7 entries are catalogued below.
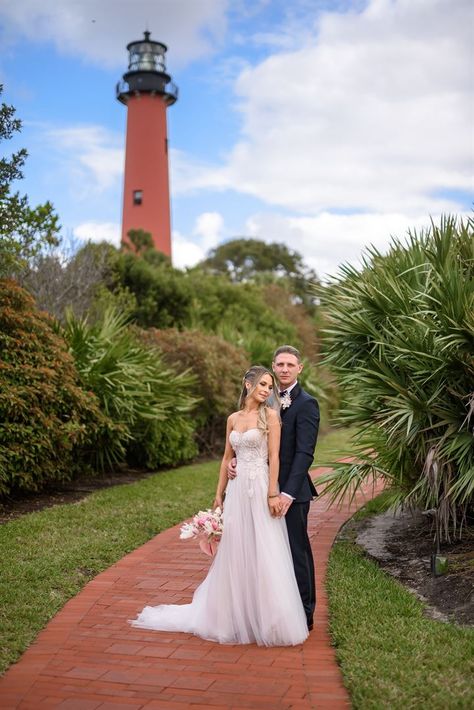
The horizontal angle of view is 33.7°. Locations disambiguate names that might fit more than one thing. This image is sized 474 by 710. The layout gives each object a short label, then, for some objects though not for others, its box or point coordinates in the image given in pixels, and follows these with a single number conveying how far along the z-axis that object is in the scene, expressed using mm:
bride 4988
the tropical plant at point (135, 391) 10898
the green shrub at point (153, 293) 19312
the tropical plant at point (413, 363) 6574
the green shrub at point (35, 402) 8695
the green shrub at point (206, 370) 14180
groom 5227
